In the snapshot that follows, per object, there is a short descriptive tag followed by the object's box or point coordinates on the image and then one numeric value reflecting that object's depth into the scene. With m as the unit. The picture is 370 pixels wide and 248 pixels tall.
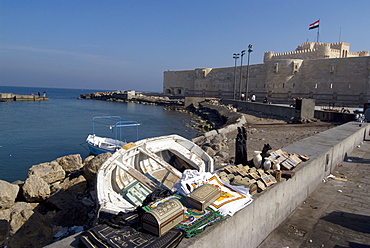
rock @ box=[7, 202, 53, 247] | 4.97
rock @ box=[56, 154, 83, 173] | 9.38
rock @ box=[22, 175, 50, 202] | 6.54
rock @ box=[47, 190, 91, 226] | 5.69
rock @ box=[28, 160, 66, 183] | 7.71
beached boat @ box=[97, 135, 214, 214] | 4.47
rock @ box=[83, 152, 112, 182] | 7.86
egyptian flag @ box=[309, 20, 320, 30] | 33.38
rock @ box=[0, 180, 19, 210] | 6.09
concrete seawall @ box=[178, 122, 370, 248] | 2.41
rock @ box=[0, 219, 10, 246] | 5.22
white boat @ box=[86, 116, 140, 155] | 12.34
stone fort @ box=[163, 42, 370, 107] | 25.61
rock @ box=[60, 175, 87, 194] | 7.80
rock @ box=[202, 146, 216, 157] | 9.43
